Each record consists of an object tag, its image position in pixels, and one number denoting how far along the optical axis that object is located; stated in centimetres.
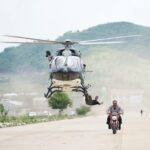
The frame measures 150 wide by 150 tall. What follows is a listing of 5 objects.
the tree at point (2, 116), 6351
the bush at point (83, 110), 14240
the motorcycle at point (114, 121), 2967
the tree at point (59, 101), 11488
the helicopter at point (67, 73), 3591
